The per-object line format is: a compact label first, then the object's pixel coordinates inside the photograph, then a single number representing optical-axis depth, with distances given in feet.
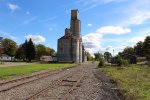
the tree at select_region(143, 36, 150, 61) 191.88
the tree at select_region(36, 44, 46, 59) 259.97
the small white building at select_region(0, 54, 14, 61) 223.88
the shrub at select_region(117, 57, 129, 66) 103.08
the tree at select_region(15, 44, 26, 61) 188.23
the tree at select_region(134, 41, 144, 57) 223.91
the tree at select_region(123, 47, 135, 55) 242.50
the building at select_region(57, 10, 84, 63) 175.78
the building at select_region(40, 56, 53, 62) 214.70
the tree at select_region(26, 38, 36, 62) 169.39
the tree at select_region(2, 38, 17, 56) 219.10
